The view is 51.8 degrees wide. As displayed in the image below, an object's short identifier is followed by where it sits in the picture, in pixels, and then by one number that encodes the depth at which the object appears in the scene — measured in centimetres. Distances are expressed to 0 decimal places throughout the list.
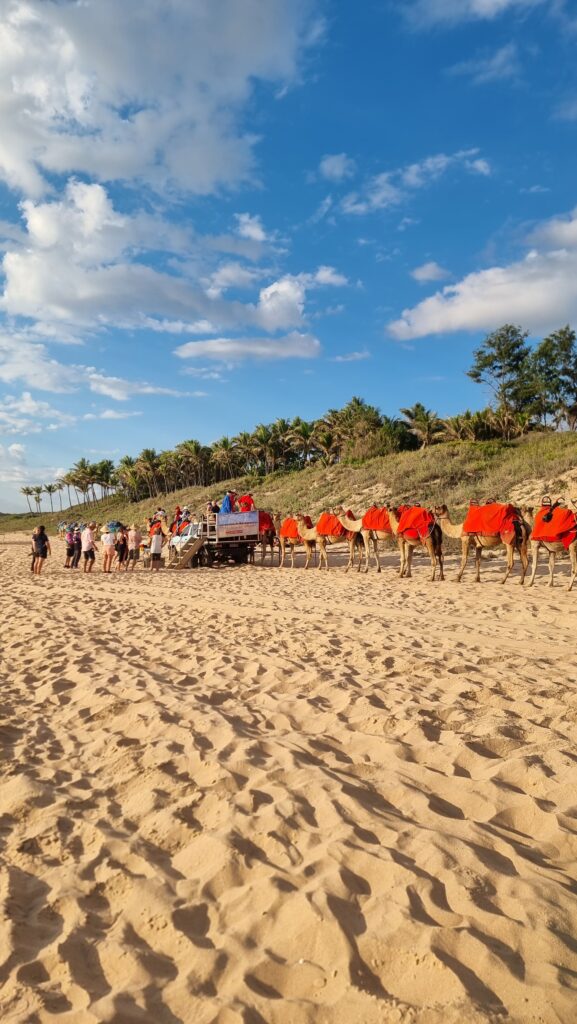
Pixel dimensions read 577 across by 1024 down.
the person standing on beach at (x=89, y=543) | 1880
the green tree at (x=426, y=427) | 4666
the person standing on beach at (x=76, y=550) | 2109
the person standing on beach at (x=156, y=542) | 1922
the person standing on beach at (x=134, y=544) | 2055
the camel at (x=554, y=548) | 1182
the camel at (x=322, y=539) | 1735
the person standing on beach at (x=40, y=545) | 1816
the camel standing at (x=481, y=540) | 1340
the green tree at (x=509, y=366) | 4831
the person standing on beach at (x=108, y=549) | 1881
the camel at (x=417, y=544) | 1417
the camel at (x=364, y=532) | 1645
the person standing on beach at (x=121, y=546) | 1961
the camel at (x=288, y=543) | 1888
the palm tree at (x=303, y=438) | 5819
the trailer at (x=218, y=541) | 1930
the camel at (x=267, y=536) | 1983
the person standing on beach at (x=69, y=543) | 2116
